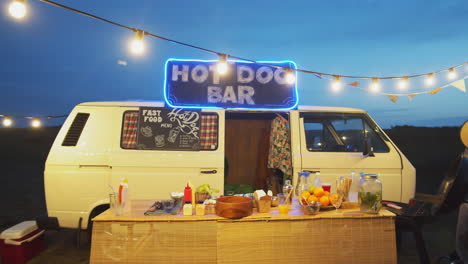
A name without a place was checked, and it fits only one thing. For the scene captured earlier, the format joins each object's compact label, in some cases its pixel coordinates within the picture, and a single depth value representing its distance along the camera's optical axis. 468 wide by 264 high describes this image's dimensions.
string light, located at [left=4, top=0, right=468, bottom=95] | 3.00
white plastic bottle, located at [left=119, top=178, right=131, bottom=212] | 2.95
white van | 4.19
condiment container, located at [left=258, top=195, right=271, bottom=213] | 3.10
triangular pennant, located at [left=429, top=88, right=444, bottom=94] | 5.85
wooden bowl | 2.87
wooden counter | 2.84
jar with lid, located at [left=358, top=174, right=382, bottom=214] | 3.03
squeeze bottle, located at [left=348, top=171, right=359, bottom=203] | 3.39
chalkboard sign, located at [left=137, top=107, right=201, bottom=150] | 4.39
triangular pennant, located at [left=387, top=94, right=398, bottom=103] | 5.89
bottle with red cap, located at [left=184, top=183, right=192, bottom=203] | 3.13
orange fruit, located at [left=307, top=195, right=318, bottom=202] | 3.05
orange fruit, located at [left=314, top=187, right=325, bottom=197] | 3.23
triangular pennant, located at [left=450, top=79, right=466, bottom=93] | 5.54
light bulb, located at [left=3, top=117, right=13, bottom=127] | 5.29
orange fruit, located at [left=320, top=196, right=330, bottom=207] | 3.19
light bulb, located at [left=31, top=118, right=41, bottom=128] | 5.48
